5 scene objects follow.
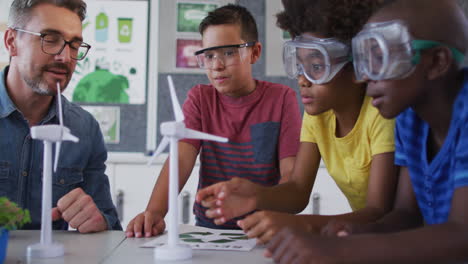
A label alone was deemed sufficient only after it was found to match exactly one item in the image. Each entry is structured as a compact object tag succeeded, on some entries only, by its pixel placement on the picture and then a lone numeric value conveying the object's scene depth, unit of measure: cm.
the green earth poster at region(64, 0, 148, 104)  251
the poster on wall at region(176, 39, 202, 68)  254
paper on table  101
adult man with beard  141
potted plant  82
